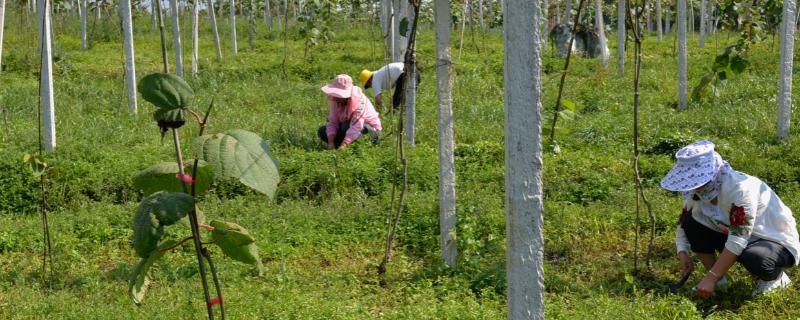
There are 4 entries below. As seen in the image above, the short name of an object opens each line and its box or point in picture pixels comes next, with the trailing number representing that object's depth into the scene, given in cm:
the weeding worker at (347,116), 839
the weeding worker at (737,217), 457
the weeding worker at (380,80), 902
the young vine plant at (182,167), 223
